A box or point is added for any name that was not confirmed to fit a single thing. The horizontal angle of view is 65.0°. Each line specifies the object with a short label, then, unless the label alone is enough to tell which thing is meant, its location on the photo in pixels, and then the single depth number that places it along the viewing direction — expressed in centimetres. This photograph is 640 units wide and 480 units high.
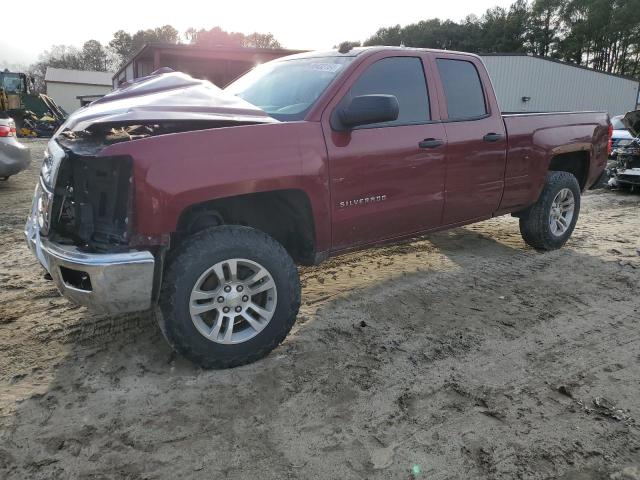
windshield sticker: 370
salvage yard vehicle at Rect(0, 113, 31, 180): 824
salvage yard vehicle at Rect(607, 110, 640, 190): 920
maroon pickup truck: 275
